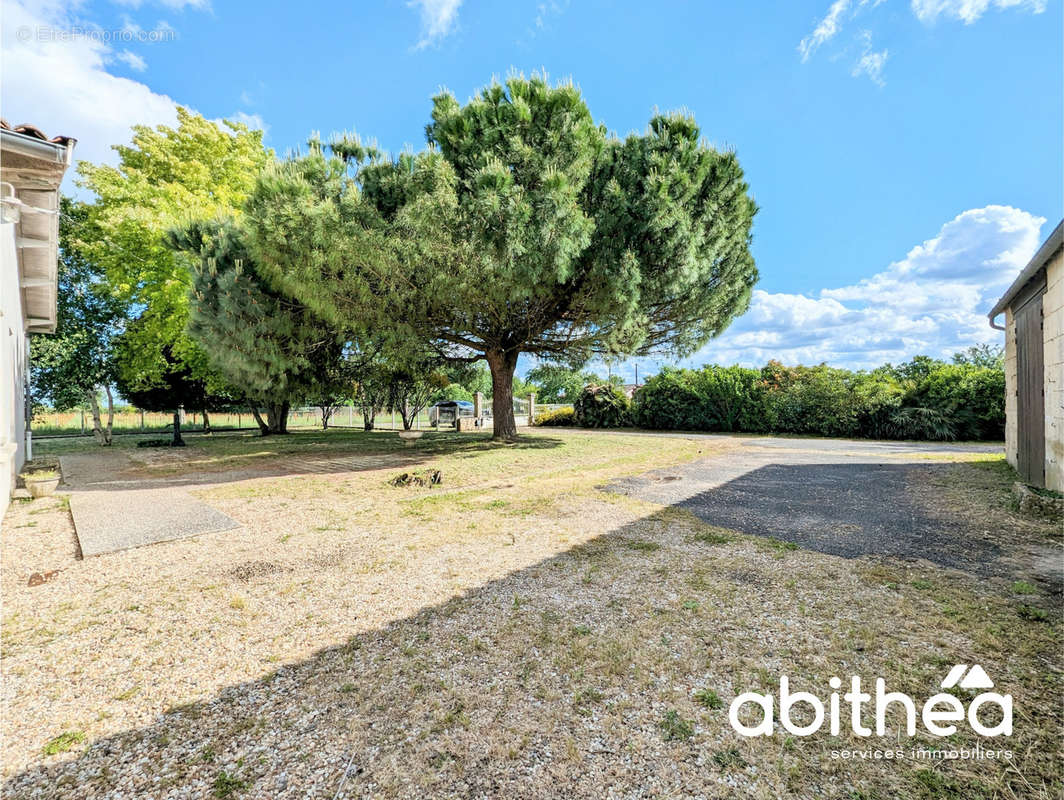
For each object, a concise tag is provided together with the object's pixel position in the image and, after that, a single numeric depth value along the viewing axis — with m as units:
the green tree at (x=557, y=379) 13.84
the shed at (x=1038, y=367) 5.02
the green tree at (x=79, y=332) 13.37
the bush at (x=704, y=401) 17.08
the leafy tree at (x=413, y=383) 13.17
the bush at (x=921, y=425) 13.44
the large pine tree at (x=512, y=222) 8.29
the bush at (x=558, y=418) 22.08
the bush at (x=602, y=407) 20.52
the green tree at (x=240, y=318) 10.55
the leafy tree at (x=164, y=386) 13.04
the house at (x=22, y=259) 3.64
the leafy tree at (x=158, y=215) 12.34
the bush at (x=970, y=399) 13.09
